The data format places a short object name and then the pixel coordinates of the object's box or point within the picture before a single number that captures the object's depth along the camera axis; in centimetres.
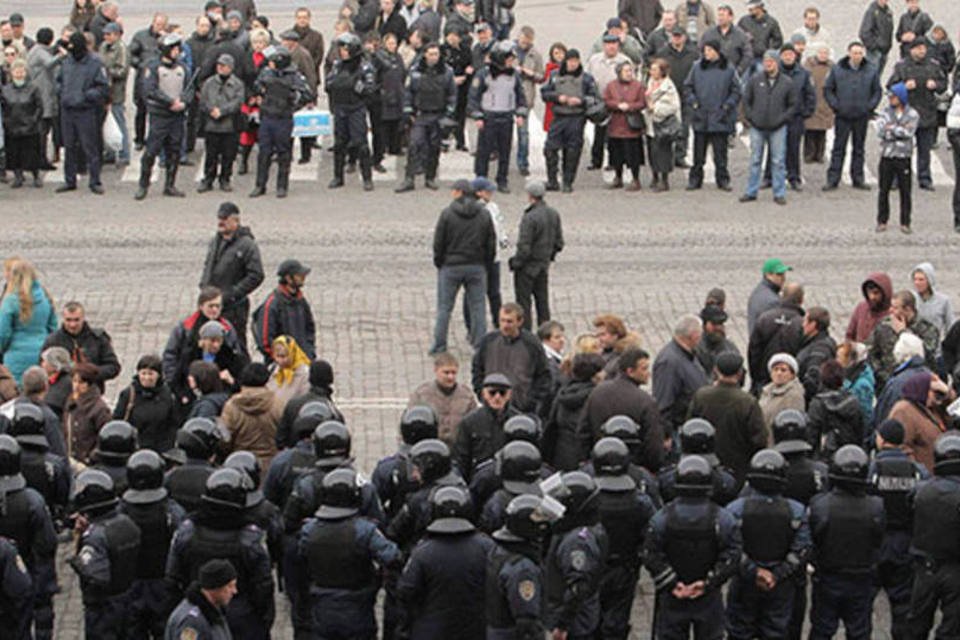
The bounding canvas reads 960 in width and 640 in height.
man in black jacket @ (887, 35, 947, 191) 2666
